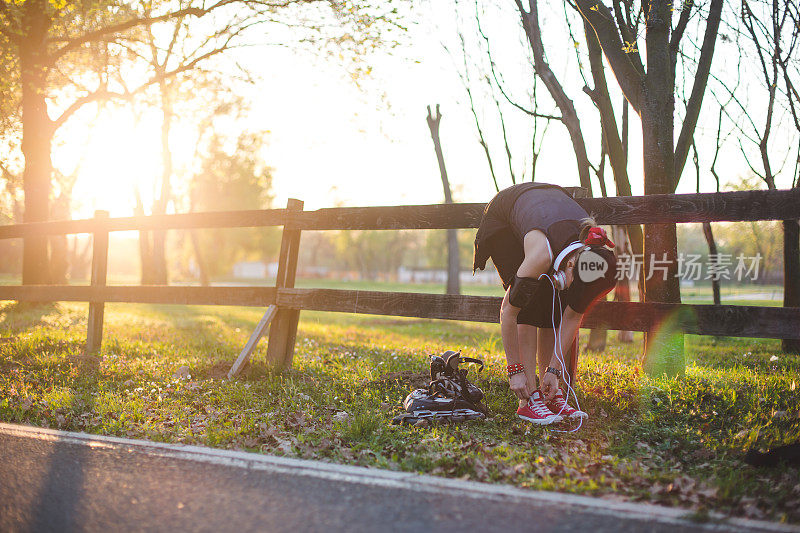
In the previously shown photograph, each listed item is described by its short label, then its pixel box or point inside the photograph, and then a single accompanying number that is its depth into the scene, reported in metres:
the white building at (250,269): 92.93
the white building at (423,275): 87.47
